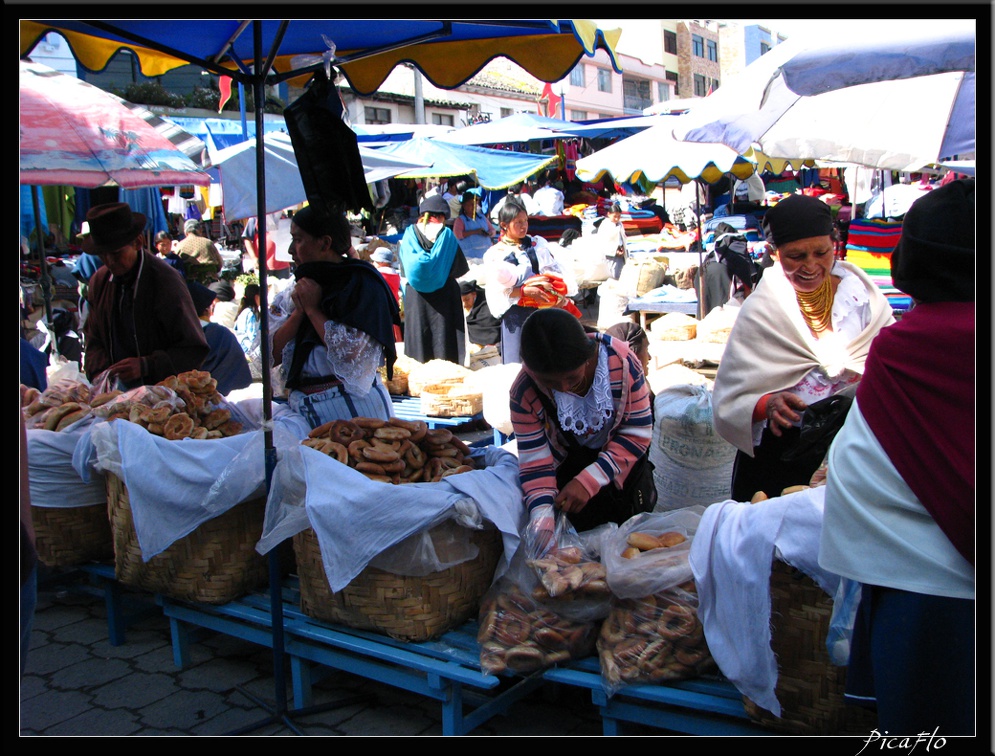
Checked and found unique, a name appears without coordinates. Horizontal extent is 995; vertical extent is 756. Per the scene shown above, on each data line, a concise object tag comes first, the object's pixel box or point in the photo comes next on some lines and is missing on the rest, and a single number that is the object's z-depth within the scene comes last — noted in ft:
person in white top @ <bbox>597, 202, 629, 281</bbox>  42.98
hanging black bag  10.48
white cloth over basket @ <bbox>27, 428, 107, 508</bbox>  11.95
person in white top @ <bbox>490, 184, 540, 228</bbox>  64.95
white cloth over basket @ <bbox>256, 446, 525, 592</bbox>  9.08
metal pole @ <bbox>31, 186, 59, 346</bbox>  18.40
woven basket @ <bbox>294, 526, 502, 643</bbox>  9.43
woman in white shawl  9.68
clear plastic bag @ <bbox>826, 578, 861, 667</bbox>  6.88
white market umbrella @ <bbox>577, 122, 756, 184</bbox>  28.35
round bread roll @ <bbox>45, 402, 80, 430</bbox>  12.34
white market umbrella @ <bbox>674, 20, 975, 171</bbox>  7.91
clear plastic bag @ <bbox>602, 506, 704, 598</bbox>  8.45
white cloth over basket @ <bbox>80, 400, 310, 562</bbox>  10.62
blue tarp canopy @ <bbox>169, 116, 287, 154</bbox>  40.27
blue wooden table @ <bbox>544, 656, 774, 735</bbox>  8.04
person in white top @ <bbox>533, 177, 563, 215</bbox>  64.39
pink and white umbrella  13.93
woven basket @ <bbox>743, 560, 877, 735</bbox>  7.47
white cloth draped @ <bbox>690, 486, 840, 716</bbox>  7.39
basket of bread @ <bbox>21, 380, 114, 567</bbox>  11.99
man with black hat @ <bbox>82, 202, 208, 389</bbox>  13.37
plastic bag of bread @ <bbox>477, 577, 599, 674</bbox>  8.72
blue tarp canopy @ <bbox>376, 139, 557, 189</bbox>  40.52
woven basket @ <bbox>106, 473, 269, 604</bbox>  11.01
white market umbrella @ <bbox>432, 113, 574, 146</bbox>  49.34
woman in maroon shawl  5.42
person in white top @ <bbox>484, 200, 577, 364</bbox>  22.70
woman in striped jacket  9.50
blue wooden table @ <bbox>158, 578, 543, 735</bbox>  9.09
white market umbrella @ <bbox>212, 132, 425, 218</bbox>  30.27
